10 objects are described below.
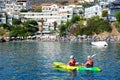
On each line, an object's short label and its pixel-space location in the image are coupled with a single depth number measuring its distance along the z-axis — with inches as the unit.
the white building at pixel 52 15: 2888.2
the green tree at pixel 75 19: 2637.3
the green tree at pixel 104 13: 2564.1
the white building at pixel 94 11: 2696.0
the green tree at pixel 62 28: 2559.2
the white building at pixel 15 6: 2980.7
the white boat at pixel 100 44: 1704.0
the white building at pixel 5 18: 2810.3
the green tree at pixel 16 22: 2755.6
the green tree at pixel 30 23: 2662.8
